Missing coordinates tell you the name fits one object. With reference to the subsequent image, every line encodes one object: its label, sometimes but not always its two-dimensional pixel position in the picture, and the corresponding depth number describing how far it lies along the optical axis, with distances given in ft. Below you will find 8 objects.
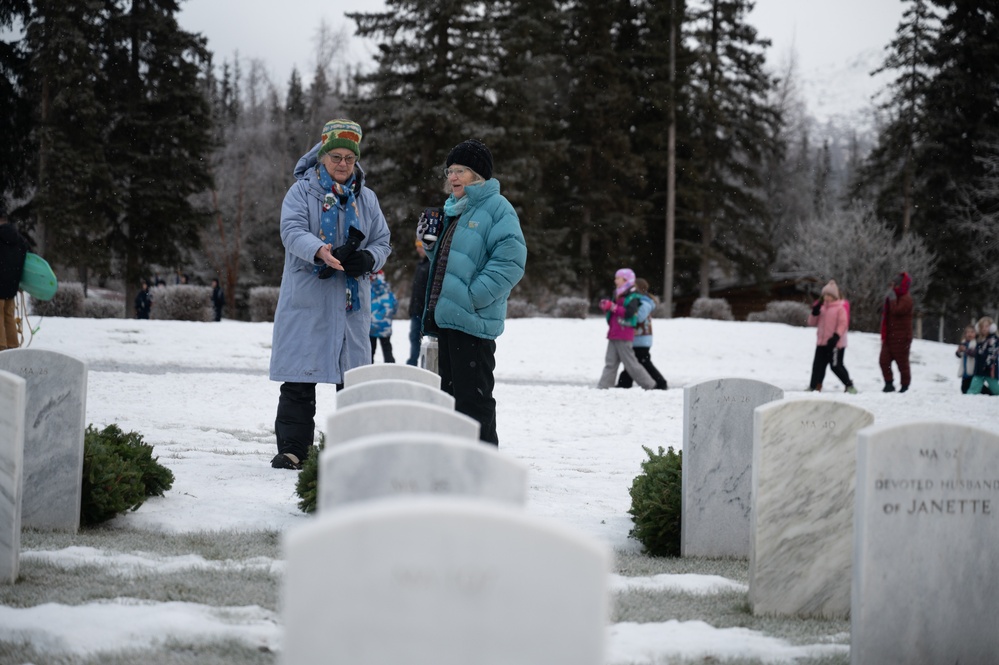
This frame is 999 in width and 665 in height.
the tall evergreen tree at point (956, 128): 124.47
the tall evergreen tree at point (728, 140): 131.85
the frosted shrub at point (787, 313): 104.12
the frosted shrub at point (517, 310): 100.64
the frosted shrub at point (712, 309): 104.42
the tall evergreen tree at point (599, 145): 126.72
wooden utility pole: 124.47
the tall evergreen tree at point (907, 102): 127.95
